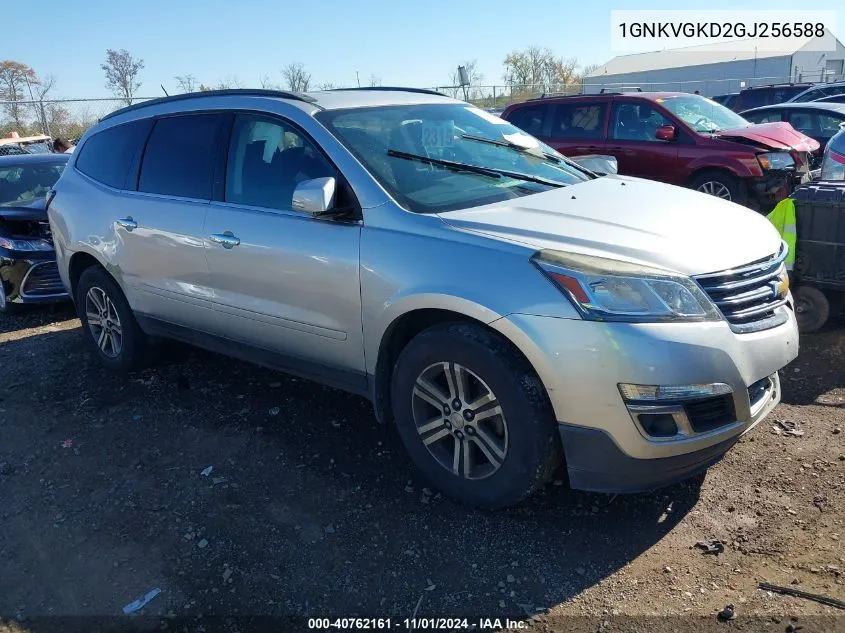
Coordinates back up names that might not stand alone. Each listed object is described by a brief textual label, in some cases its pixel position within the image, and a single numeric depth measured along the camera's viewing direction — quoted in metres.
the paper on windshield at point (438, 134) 3.82
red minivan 8.16
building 46.43
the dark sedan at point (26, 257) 6.73
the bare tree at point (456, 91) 22.11
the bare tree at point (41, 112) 17.91
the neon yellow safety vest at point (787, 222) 4.91
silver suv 2.62
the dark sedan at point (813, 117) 10.73
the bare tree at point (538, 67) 49.34
